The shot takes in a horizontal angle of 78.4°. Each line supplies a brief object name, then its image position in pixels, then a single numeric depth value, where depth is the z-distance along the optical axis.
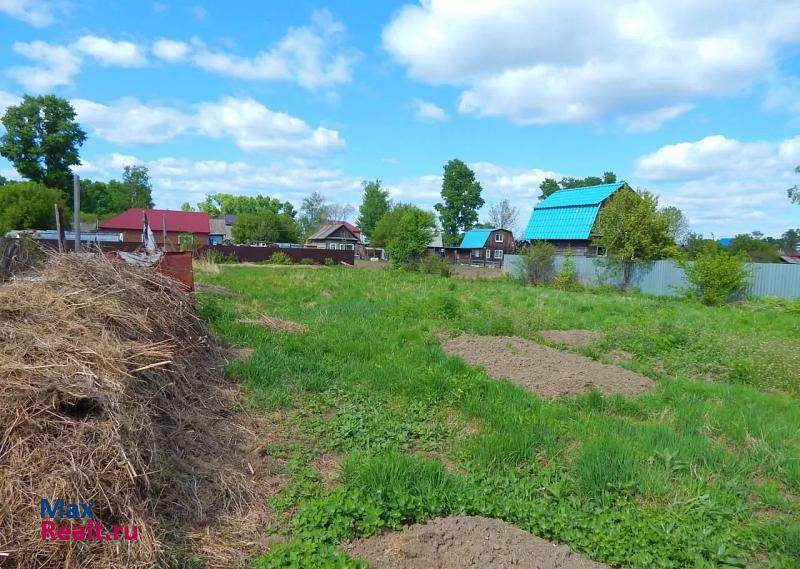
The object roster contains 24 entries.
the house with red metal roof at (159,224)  52.97
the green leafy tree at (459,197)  68.19
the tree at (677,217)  25.08
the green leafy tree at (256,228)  60.09
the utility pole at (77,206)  7.32
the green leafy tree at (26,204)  40.97
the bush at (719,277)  18.92
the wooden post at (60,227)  7.00
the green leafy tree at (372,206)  75.88
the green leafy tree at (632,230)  23.38
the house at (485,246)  55.40
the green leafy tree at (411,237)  36.75
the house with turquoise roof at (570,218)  29.20
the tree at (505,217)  78.31
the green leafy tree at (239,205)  87.44
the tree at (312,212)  100.56
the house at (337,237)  70.81
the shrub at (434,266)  31.98
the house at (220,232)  65.62
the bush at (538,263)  26.62
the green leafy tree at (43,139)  47.78
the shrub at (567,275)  25.66
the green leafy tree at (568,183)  67.06
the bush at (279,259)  42.41
